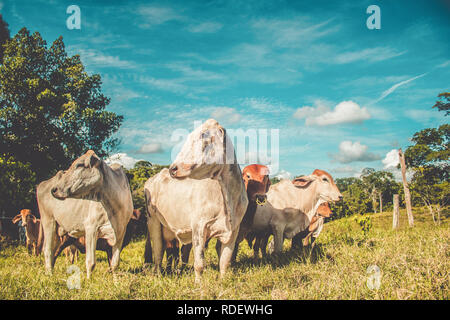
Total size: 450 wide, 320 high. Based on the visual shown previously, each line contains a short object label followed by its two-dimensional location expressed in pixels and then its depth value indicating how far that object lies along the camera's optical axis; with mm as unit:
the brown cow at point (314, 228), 8445
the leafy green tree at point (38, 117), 15828
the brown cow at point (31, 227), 10266
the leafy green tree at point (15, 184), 12912
